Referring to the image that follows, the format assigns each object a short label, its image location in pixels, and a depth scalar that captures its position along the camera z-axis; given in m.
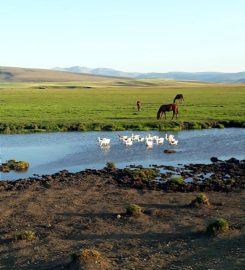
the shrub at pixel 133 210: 19.16
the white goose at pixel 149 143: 35.44
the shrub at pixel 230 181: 24.50
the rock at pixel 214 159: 30.31
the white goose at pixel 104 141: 36.34
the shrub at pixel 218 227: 16.62
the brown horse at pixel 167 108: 50.31
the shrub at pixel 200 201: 20.45
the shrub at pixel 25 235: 17.14
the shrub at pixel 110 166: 28.50
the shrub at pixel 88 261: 14.09
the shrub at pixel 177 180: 24.37
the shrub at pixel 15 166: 30.05
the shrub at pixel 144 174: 25.88
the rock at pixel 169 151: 33.69
